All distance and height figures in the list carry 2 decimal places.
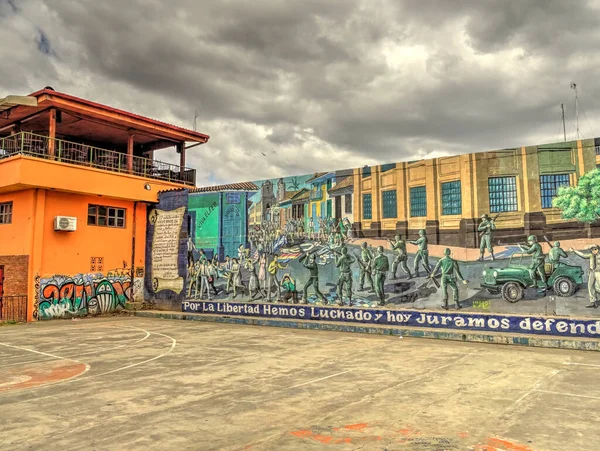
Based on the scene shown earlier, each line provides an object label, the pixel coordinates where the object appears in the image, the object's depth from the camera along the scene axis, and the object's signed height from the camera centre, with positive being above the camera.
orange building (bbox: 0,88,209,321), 17.64 +2.65
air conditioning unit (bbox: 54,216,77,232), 18.06 +1.89
